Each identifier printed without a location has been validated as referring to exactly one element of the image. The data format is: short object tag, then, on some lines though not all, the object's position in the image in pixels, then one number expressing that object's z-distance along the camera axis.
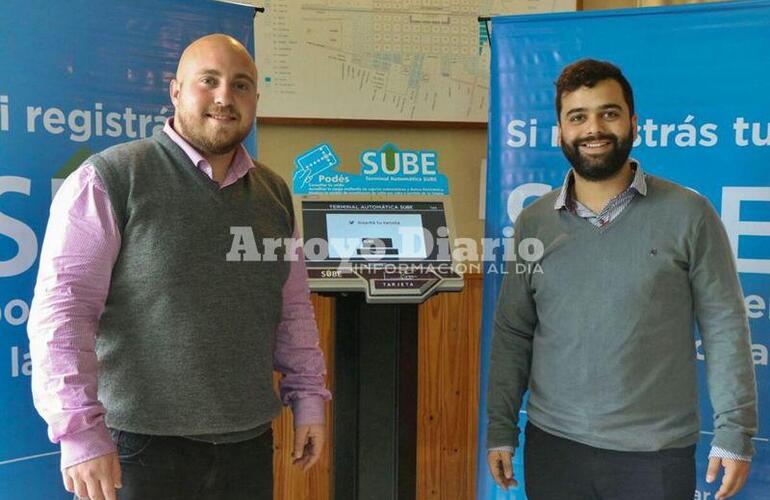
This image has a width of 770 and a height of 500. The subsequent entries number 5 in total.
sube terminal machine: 2.21
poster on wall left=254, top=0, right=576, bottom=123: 3.13
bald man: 1.40
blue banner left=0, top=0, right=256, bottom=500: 2.04
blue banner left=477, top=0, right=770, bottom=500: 2.32
